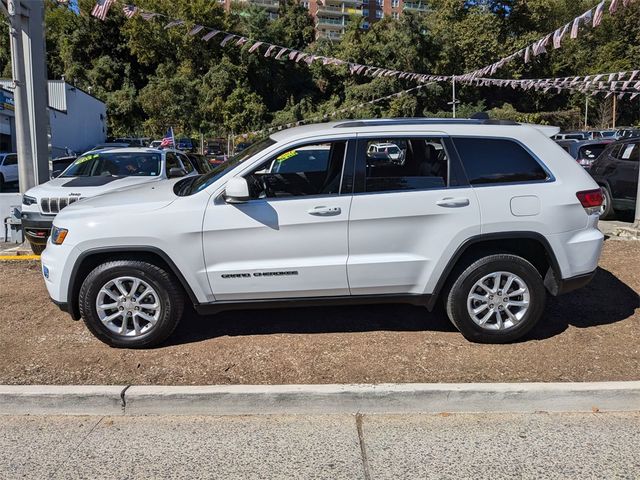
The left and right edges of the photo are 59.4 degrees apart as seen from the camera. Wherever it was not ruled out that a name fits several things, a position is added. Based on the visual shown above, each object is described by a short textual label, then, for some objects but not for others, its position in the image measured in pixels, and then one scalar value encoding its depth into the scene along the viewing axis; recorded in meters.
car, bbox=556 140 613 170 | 13.52
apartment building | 88.94
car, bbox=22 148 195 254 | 7.78
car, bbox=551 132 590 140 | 31.89
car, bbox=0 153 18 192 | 18.98
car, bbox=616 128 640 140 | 30.34
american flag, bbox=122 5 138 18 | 12.84
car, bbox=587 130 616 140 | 31.90
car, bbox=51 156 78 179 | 18.31
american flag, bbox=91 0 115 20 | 11.28
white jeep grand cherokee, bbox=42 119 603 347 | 4.34
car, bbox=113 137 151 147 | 32.97
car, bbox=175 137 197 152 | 34.37
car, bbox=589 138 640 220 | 9.93
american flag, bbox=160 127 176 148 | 18.21
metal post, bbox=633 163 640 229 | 8.44
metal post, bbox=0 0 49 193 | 9.48
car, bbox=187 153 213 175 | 11.52
